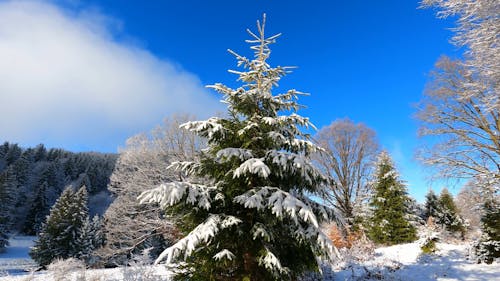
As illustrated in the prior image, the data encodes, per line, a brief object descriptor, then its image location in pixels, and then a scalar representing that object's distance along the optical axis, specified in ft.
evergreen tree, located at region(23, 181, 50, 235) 165.48
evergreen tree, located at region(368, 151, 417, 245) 63.62
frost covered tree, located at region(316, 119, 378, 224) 57.98
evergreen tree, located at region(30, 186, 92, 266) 98.35
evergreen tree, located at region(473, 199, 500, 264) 31.96
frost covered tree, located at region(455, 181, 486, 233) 35.29
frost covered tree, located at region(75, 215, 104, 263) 104.88
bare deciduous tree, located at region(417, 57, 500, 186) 32.27
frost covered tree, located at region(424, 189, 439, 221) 117.29
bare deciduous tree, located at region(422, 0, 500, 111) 14.90
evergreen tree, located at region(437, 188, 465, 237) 107.04
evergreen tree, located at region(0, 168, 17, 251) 133.00
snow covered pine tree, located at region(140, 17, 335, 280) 16.37
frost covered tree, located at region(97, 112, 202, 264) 52.75
